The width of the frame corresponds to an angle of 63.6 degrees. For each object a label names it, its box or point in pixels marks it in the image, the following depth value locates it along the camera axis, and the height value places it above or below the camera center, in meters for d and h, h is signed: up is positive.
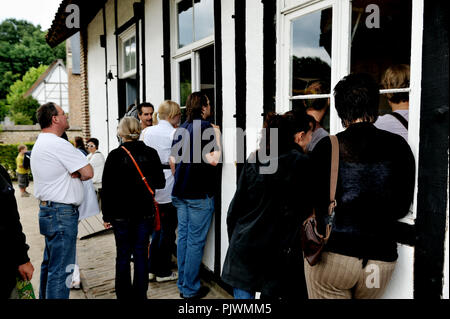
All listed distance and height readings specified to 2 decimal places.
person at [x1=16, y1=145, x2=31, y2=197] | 9.82 -1.23
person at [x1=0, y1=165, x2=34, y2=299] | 1.87 -0.61
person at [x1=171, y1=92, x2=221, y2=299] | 3.29 -0.51
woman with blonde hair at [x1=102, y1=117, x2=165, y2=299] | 3.02 -0.58
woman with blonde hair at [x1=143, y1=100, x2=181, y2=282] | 3.79 -0.74
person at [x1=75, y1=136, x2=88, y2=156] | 6.77 -0.19
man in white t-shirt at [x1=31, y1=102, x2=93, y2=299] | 2.84 -0.47
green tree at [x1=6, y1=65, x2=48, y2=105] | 47.25 +6.11
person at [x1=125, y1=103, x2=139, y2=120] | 5.01 +0.27
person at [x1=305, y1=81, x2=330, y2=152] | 2.46 +0.18
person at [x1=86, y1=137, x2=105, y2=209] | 5.76 -0.45
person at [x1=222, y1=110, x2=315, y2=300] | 2.01 -0.50
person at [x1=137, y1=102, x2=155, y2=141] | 4.40 +0.21
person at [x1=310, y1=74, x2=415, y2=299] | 1.69 -0.29
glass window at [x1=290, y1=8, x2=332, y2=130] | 2.55 +0.54
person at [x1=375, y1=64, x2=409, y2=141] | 1.97 +0.15
